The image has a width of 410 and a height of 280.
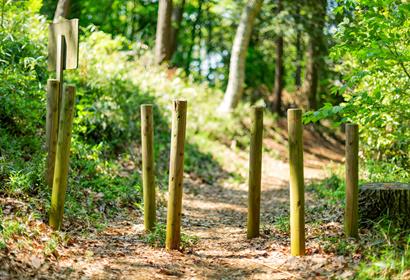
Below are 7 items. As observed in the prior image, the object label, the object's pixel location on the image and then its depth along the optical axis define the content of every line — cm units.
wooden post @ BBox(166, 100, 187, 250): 586
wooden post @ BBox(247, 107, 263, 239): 628
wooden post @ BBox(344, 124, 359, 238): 541
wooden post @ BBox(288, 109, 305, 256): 552
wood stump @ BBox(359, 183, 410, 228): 563
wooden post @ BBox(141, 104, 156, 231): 646
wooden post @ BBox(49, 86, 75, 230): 597
